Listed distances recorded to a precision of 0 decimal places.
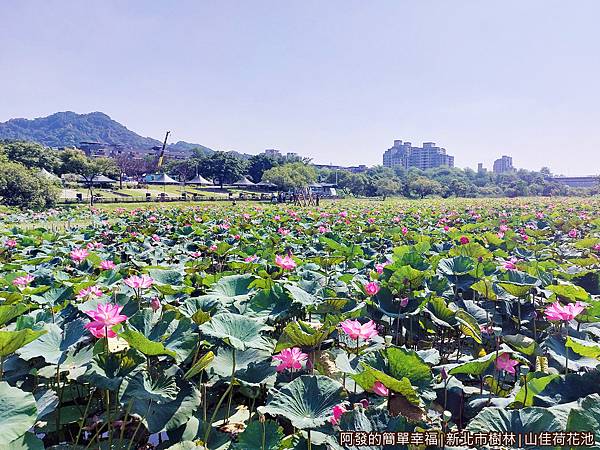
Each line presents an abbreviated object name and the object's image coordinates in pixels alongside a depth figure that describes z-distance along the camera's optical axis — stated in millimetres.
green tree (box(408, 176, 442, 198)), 72500
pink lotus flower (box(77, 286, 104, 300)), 2787
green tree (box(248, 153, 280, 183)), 81750
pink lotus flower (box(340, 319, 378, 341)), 2045
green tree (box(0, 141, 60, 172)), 44472
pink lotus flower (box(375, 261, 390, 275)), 3650
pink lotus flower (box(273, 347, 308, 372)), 1955
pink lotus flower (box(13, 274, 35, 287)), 3293
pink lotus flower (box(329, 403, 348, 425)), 1605
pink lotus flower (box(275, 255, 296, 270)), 3688
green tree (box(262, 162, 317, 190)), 54172
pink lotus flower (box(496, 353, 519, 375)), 2010
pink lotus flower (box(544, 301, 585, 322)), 2105
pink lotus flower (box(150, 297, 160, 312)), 2847
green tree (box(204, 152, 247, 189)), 73812
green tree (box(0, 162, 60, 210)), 22312
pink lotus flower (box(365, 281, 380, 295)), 2834
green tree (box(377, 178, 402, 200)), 70625
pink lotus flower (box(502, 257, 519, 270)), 3781
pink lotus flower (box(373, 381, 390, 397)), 1694
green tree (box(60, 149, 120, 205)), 51062
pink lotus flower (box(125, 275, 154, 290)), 2709
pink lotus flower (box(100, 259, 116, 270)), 4082
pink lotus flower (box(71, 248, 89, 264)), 4682
